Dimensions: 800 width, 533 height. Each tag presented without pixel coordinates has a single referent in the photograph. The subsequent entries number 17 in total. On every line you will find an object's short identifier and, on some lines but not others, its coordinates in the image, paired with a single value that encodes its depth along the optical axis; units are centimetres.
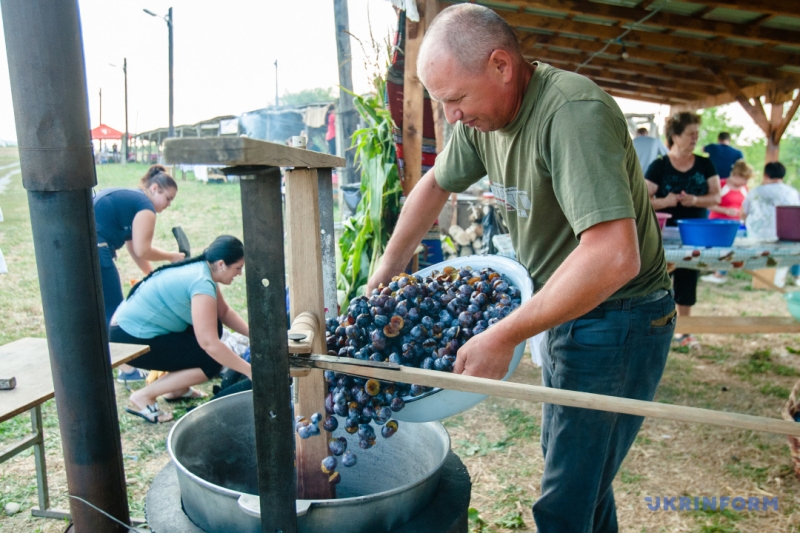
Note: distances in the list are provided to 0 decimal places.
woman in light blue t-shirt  348
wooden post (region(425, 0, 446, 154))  411
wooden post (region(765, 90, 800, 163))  795
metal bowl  136
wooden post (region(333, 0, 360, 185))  707
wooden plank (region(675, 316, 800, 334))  441
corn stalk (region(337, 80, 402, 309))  379
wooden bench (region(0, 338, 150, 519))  227
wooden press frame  95
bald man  135
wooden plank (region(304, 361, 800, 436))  115
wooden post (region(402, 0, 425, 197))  352
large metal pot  127
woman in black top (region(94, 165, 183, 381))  416
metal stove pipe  144
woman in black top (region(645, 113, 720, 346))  460
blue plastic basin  394
